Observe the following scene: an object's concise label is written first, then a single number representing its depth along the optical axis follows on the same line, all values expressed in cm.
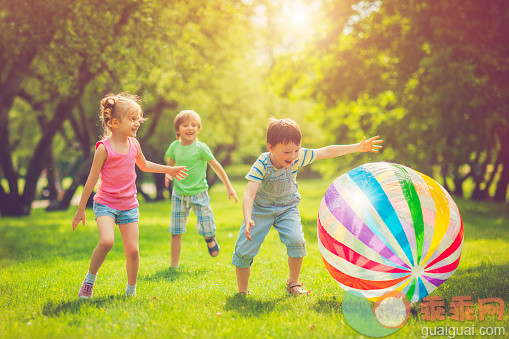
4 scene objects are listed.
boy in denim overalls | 449
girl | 443
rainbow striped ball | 370
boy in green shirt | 618
